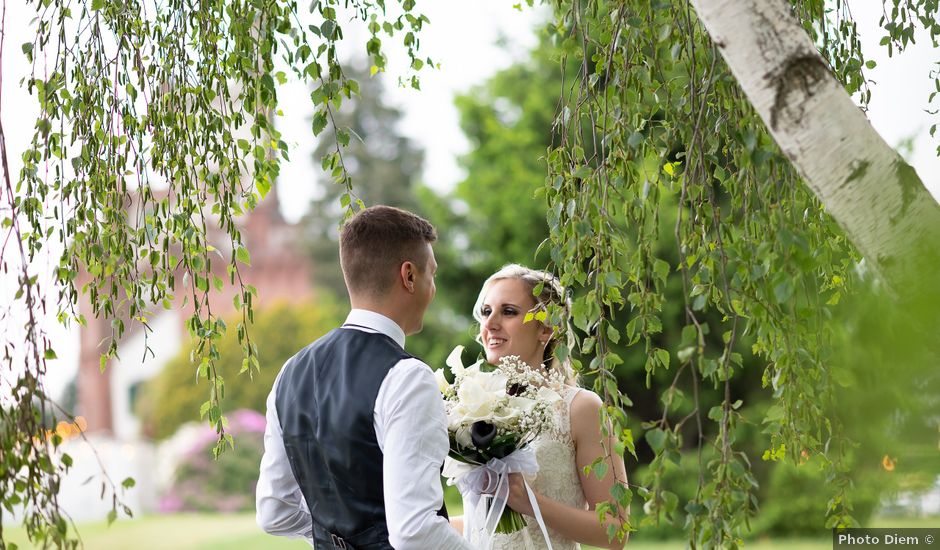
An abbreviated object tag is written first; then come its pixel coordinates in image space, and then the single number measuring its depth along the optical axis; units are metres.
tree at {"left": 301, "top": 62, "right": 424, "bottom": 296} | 26.91
